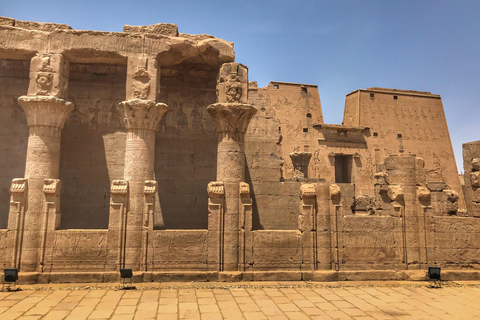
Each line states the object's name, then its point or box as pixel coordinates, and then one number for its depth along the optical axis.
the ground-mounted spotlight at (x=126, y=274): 7.07
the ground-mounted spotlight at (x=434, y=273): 7.56
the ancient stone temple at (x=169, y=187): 8.02
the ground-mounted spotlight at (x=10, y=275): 6.79
